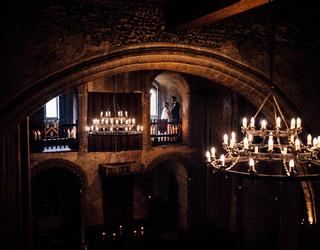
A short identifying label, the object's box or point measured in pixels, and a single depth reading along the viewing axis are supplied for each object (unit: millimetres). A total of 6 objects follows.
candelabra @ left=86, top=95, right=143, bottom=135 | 10969
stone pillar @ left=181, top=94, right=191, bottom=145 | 16000
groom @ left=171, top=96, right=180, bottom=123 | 16319
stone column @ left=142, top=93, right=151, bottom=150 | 15070
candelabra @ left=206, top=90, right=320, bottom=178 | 4523
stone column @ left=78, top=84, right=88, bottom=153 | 14047
